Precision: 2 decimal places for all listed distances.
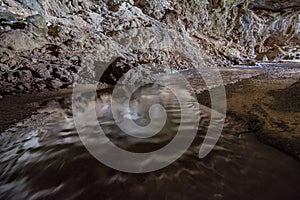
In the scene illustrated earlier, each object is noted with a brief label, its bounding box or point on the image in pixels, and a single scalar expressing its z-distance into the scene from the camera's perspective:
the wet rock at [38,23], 7.95
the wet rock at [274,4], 23.94
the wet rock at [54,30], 8.50
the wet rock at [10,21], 7.36
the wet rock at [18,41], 6.78
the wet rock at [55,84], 6.38
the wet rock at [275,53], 22.33
